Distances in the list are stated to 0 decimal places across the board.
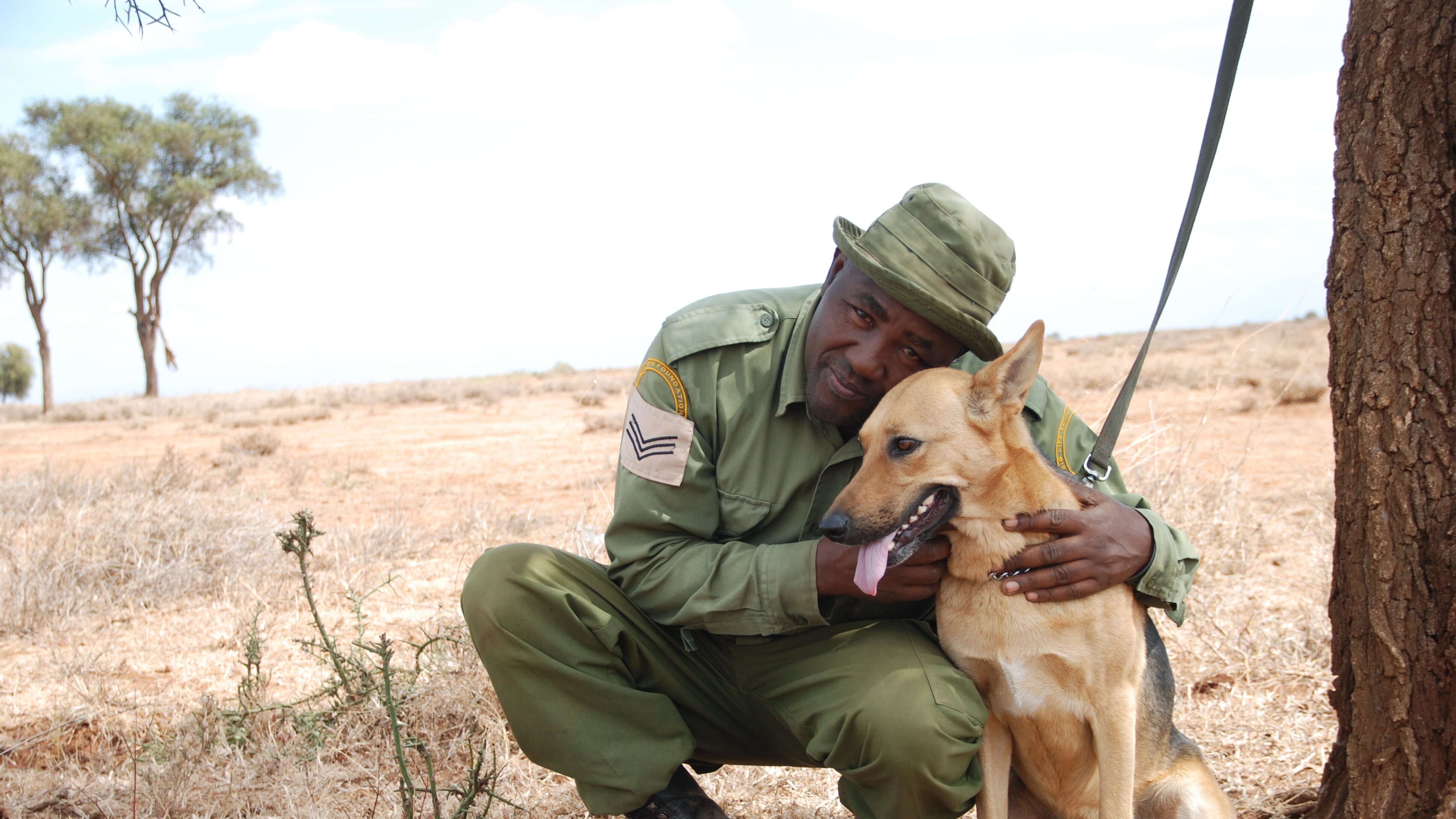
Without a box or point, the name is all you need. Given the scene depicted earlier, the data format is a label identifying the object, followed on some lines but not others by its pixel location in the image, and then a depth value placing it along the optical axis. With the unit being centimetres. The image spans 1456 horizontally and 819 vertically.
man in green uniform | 258
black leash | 233
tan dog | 251
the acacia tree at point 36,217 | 2383
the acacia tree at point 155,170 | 2517
